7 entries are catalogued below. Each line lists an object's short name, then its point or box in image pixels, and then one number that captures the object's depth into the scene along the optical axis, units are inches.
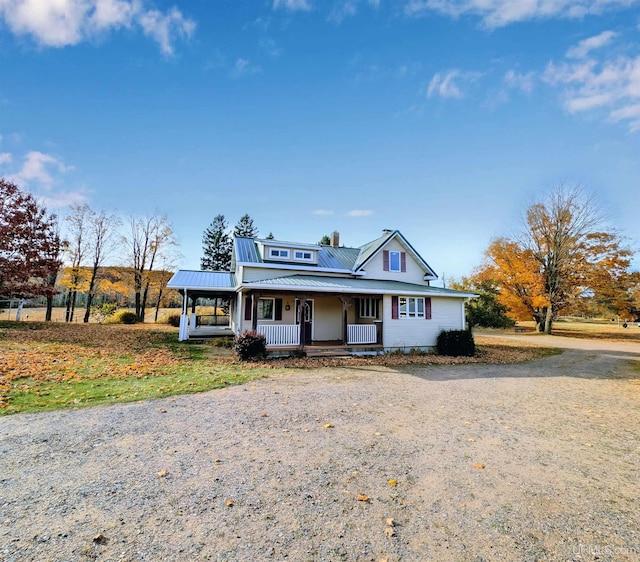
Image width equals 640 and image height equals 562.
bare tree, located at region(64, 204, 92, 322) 1107.3
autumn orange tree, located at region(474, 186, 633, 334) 1136.8
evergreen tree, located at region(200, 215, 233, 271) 1792.6
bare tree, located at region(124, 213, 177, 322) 1234.6
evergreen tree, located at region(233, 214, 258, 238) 1872.5
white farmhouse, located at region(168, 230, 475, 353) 594.5
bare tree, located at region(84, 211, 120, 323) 1133.7
